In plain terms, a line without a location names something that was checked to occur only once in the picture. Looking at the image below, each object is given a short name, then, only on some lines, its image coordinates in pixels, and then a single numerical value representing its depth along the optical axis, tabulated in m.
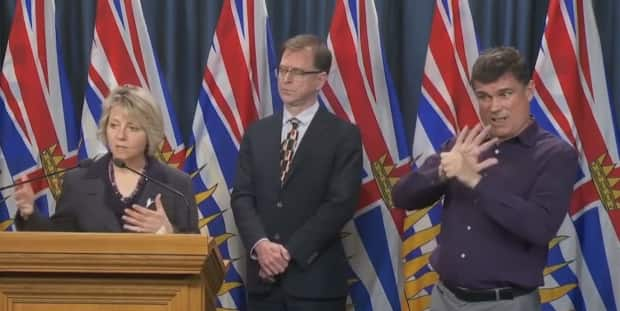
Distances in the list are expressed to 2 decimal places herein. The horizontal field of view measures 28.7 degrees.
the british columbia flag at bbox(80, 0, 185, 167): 5.41
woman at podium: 4.05
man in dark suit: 4.89
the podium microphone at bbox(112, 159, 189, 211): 3.63
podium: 3.07
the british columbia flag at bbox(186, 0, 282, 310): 5.37
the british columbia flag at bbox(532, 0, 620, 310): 5.23
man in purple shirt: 3.82
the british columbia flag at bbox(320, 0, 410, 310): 5.33
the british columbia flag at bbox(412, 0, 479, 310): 5.28
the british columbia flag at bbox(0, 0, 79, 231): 5.43
